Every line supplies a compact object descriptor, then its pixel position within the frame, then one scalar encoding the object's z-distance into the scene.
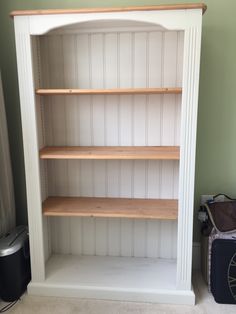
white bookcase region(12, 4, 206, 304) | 1.86
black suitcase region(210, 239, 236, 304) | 1.93
